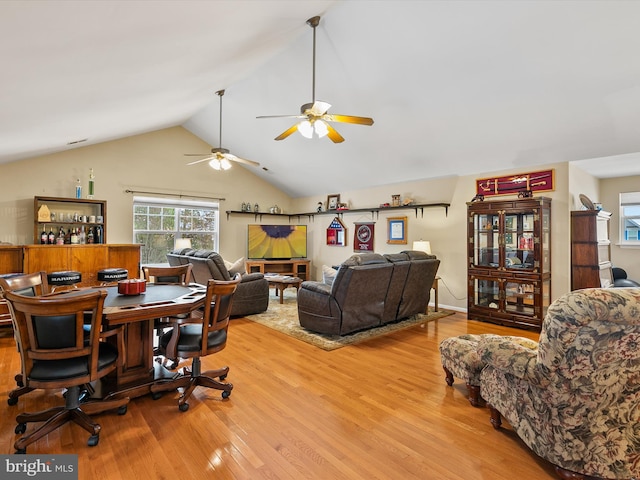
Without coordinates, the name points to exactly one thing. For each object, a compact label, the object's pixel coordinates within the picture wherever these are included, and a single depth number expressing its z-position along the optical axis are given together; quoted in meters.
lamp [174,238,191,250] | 6.88
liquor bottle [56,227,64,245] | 5.43
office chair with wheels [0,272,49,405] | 2.43
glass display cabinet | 4.68
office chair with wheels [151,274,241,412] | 2.51
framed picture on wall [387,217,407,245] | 6.62
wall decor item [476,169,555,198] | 4.93
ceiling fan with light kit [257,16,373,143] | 3.15
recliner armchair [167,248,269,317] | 4.83
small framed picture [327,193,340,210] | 7.96
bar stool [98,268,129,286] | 5.30
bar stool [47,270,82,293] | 4.66
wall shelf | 6.14
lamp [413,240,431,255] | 5.75
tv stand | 7.80
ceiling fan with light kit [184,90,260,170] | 4.88
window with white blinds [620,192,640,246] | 6.19
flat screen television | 8.02
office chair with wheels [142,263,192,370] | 3.62
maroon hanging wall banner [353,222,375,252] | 7.27
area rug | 4.00
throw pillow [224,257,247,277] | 5.53
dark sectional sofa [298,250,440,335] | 4.03
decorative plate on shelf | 5.02
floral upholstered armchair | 1.53
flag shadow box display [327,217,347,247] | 7.83
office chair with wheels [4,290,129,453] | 1.88
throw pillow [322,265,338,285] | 4.30
